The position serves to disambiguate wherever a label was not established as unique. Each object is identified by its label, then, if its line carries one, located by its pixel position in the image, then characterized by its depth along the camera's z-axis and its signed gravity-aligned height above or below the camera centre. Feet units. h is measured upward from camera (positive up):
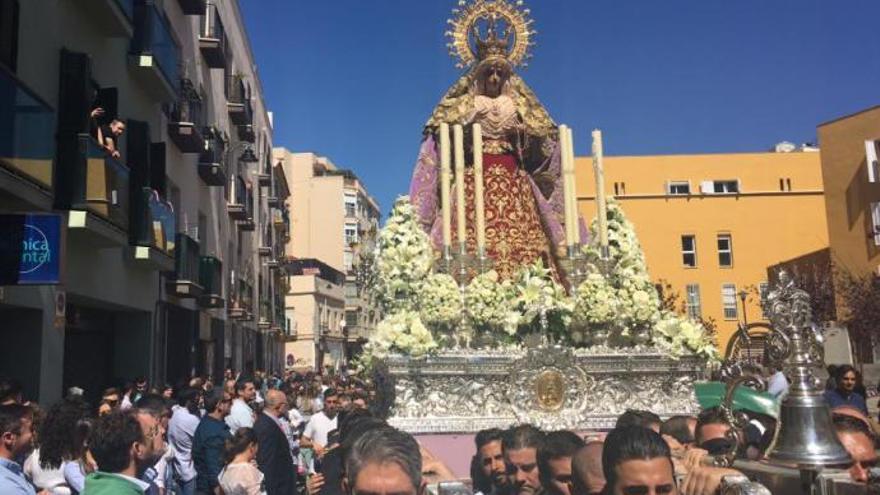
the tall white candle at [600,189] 27.45 +5.63
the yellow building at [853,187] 84.58 +17.20
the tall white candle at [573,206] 27.25 +5.00
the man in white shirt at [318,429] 30.83 -2.88
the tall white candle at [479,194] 26.28 +5.30
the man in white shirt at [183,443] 24.57 -2.65
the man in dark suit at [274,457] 19.51 -2.50
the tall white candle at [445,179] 26.25 +5.91
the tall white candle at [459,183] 26.84 +5.91
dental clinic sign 24.90 +3.66
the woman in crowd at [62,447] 15.81 -1.69
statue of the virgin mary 30.76 +8.25
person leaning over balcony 34.22 +10.37
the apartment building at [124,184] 27.37 +8.11
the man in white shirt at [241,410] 27.61 -1.84
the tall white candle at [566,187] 27.37 +5.71
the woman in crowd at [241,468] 16.84 -2.38
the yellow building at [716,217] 110.63 +18.17
